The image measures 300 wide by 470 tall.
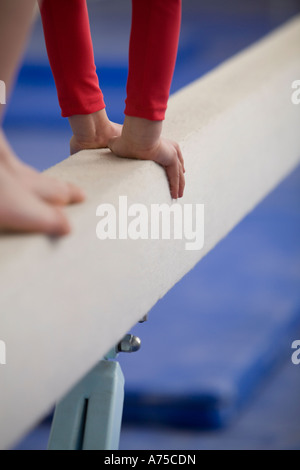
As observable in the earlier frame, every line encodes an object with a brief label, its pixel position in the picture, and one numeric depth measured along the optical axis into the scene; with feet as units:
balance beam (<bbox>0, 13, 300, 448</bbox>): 8.19
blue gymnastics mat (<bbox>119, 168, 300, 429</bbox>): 10.72
